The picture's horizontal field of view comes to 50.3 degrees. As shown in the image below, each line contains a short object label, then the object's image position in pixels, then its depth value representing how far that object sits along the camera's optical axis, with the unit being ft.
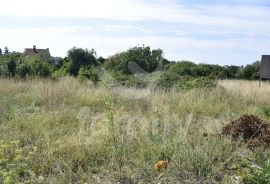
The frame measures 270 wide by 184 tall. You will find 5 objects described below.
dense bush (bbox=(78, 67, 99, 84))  37.93
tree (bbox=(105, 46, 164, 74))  45.40
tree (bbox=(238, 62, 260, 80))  76.29
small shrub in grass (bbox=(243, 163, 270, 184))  9.26
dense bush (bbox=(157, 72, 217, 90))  30.82
